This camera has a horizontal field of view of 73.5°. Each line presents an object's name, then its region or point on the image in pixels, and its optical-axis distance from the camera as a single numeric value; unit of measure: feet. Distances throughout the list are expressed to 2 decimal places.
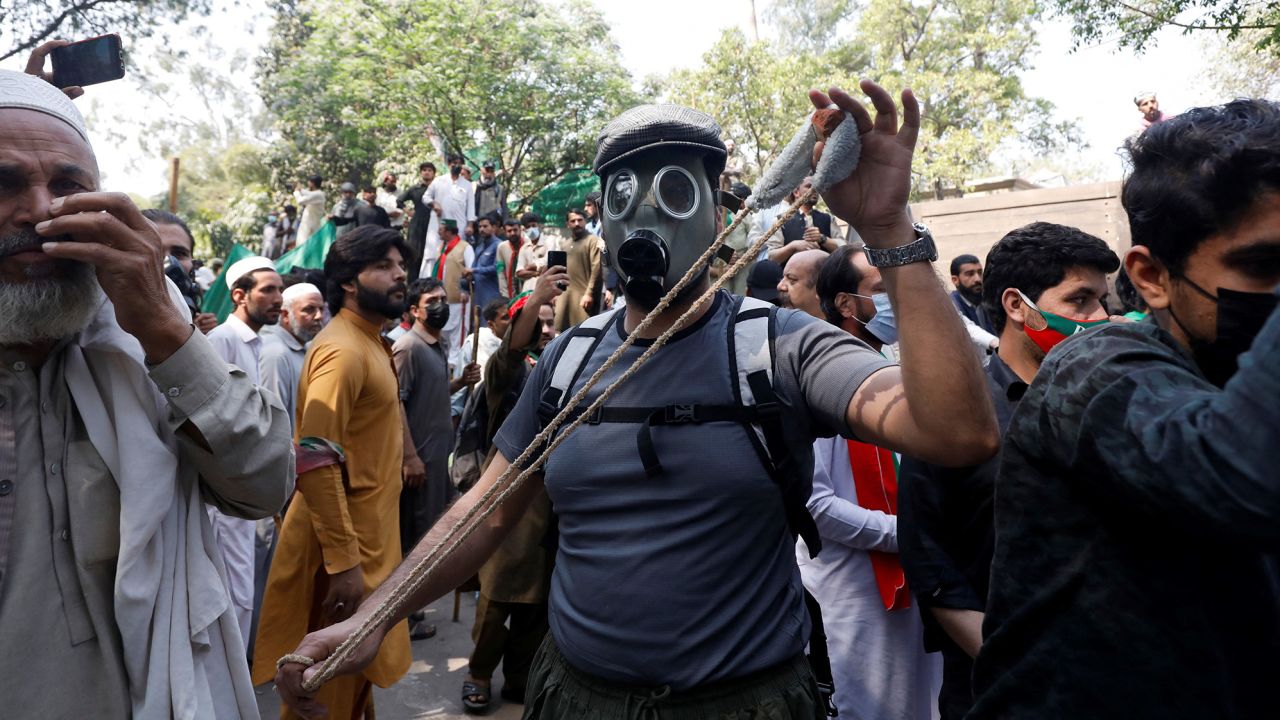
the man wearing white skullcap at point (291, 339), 16.42
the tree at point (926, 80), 78.54
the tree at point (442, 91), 75.31
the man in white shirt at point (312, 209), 50.39
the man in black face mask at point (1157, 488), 3.64
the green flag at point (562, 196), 75.61
